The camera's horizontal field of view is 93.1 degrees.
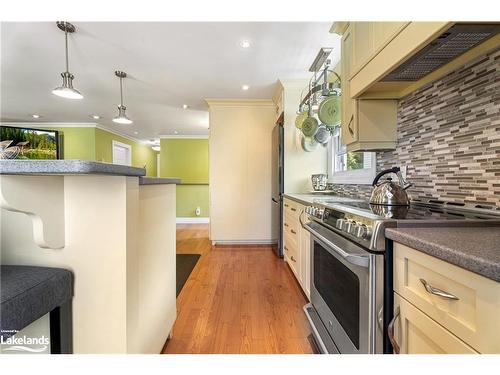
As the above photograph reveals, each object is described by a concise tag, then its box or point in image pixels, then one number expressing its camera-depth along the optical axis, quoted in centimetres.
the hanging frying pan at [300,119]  283
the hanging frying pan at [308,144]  303
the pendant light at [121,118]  332
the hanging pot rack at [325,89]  217
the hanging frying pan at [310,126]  261
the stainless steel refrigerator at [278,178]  317
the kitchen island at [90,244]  82
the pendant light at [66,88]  214
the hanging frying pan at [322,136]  276
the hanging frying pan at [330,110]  217
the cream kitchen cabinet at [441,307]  54
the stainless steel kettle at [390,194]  137
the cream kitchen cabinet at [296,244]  199
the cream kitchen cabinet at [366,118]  165
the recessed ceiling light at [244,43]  225
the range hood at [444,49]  91
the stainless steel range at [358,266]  90
